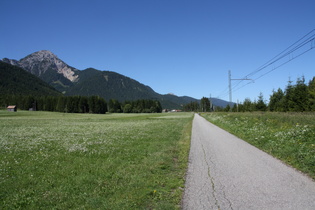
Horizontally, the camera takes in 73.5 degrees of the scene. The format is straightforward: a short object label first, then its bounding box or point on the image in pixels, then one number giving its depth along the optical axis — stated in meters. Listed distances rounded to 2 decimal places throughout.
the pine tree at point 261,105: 80.00
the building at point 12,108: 128.75
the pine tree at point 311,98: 48.42
